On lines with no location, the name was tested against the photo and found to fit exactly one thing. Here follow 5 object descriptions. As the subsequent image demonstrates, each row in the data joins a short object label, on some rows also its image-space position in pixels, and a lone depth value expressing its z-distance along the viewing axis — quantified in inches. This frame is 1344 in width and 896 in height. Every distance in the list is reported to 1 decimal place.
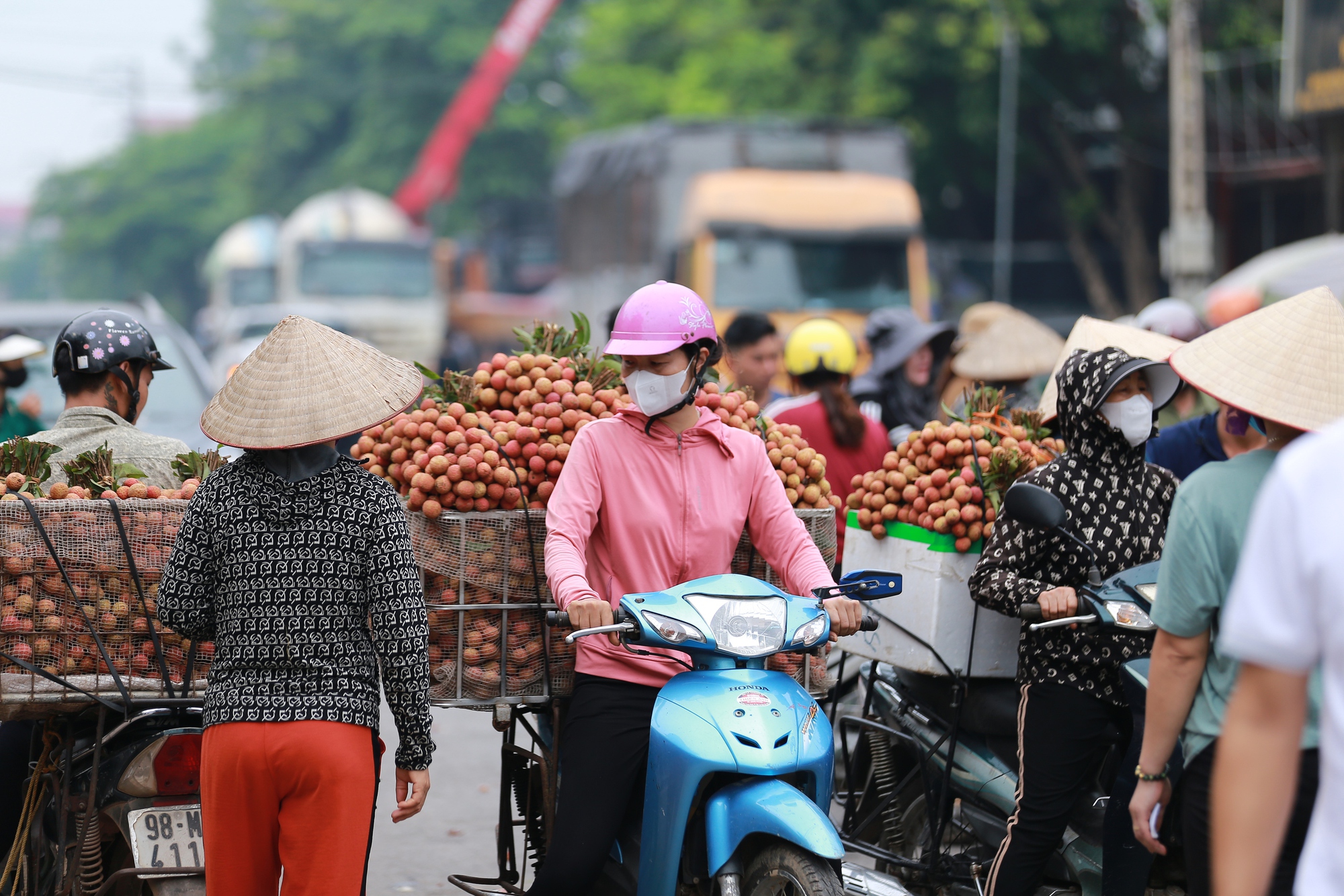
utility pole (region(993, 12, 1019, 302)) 1803.6
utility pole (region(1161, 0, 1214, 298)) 1237.7
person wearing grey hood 569.3
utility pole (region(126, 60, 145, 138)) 3535.9
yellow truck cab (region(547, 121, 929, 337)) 1334.9
